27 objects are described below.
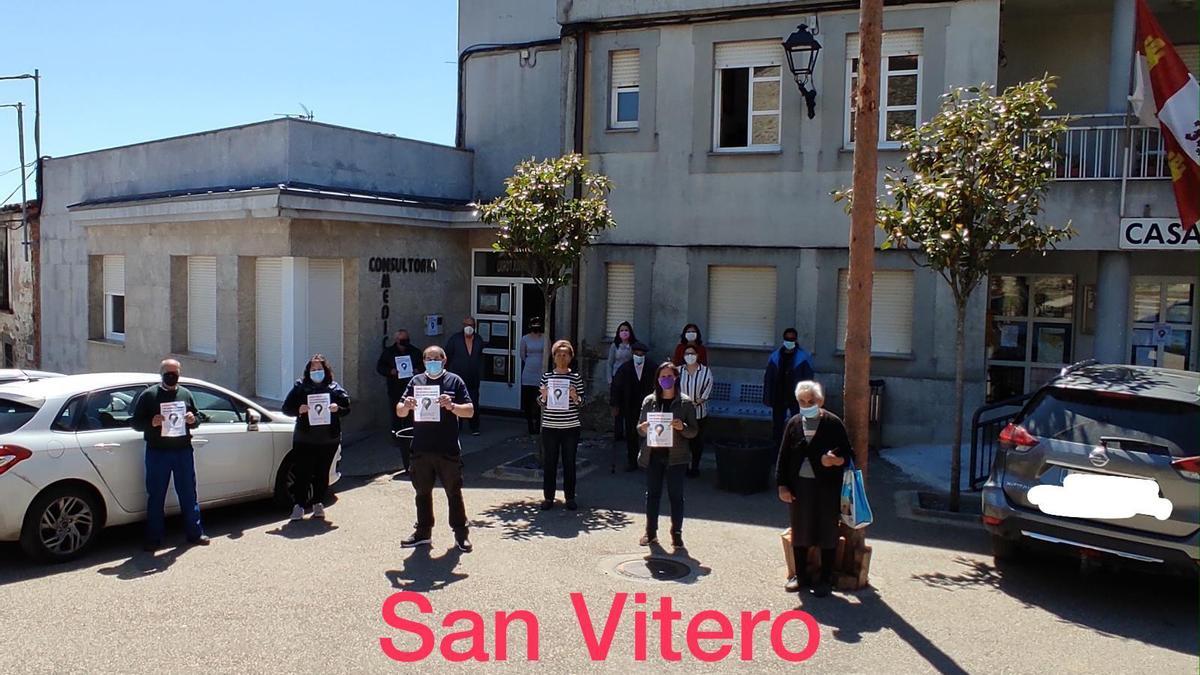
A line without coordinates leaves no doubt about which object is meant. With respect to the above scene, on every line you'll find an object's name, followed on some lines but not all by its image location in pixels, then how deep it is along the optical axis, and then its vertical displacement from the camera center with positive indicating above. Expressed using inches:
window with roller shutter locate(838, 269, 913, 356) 517.7 -7.6
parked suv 257.1 -48.1
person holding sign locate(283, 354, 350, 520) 369.1 -56.7
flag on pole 428.5 +90.7
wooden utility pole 294.8 +18.8
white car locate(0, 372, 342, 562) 299.3 -61.5
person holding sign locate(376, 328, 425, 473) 481.1 -42.0
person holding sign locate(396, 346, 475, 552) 325.7 -51.4
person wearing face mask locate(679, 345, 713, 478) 437.1 -40.4
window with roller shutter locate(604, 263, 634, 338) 575.5 -3.0
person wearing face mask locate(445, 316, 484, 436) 548.7 -39.4
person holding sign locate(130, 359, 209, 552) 324.2 -60.6
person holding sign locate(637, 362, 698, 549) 329.7 -52.9
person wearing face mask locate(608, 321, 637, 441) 495.8 -30.4
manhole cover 299.9 -90.3
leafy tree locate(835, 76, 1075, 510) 358.0 +42.4
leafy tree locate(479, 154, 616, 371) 431.2 +32.3
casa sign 456.1 +33.1
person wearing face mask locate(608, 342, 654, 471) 460.8 -49.5
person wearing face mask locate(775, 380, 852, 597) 282.4 -55.4
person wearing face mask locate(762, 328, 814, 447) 464.8 -39.7
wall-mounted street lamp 500.4 +128.7
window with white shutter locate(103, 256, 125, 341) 700.7 -14.6
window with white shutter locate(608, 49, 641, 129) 572.4 +123.3
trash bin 416.2 -76.5
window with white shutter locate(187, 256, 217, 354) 595.8 -14.8
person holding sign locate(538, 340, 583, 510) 375.9 -55.0
